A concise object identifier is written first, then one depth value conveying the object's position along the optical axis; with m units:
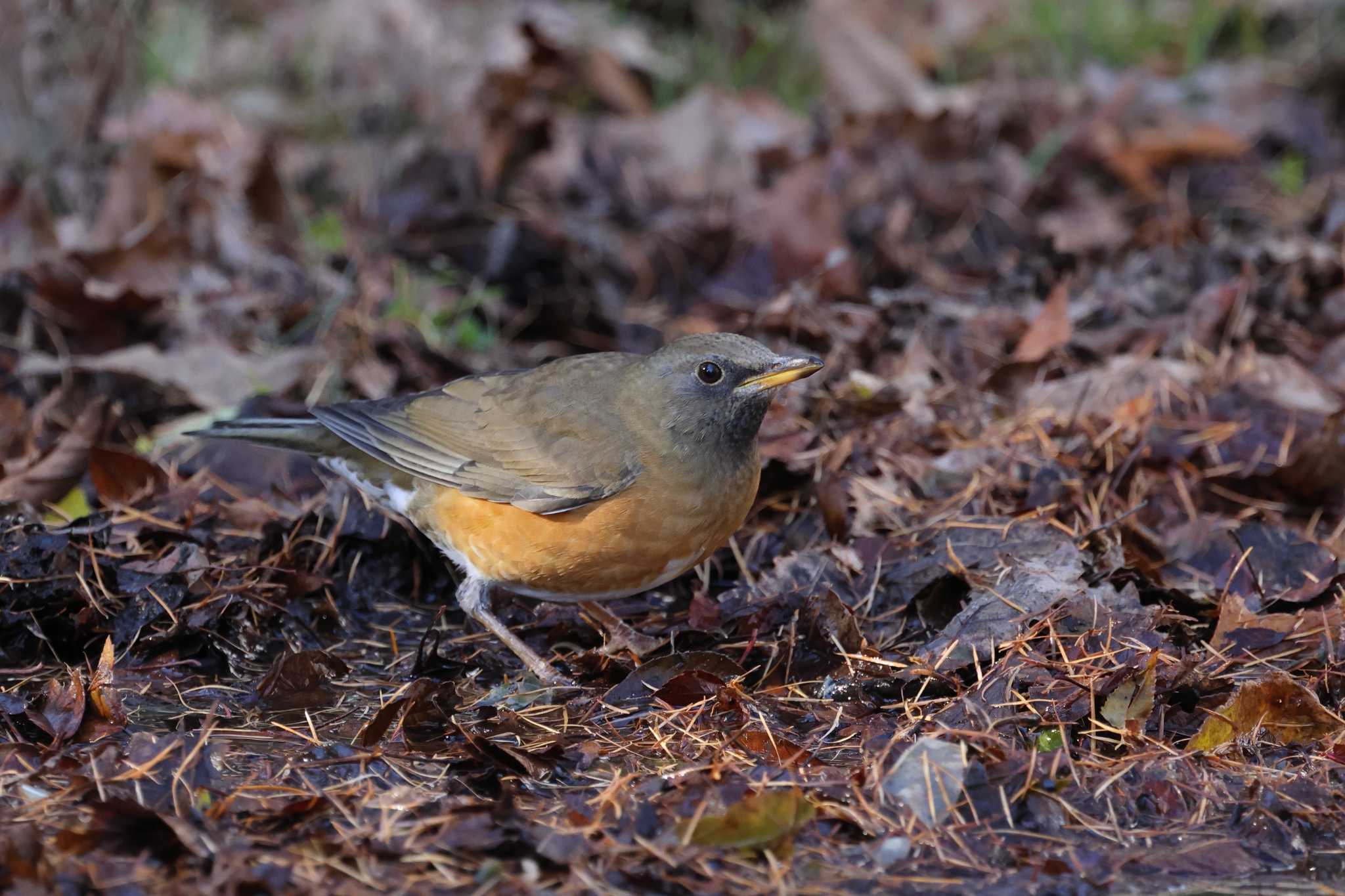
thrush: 9.37
